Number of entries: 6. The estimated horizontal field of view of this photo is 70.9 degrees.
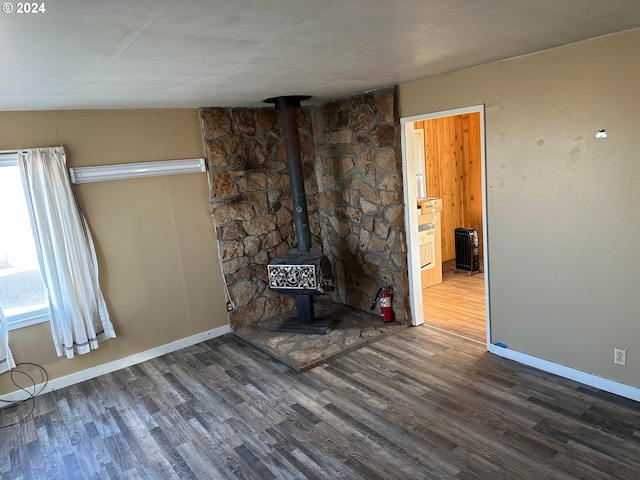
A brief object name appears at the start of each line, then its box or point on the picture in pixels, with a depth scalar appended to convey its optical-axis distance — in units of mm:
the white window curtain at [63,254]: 3385
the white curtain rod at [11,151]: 3268
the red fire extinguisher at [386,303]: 4312
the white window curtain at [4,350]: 3355
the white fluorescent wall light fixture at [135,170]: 3609
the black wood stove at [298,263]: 4027
